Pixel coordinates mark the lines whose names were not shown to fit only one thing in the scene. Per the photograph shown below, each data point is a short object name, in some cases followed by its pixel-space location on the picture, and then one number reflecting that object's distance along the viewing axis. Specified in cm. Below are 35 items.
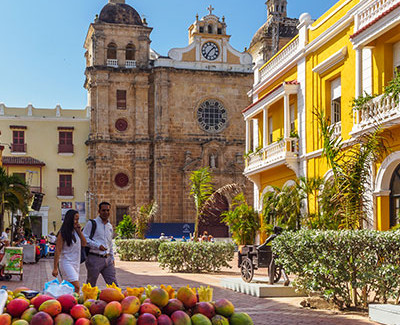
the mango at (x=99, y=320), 441
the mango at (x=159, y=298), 475
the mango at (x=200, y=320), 454
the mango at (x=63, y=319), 434
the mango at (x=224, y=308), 477
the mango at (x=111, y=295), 477
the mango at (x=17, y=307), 454
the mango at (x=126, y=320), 447
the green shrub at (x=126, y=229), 3625
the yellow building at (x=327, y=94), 1491
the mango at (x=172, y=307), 474
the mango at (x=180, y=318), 454
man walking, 917
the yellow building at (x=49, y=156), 4669
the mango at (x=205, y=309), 472
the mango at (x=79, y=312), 447
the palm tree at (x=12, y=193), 2629
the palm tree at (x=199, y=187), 1991
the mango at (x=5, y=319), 424
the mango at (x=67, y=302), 458
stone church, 4550
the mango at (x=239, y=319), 471
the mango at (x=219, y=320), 460
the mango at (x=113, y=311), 452
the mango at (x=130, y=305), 460
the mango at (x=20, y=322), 427
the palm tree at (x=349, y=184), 1181
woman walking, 853
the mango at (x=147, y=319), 444
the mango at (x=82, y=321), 436
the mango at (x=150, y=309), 458
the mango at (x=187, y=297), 482
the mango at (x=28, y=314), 442
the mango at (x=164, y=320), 450
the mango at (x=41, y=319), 429
